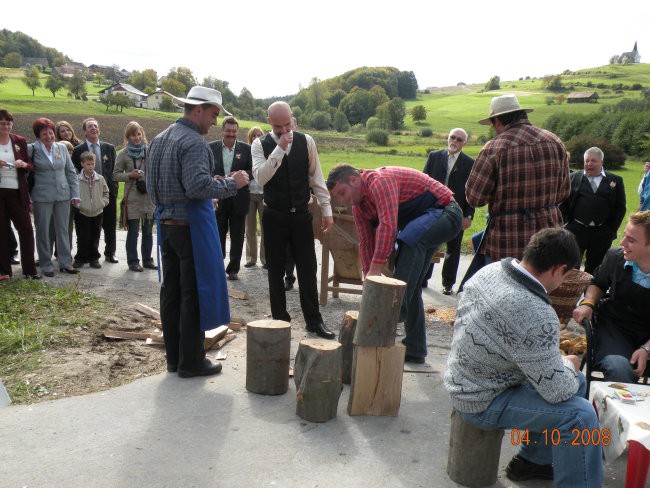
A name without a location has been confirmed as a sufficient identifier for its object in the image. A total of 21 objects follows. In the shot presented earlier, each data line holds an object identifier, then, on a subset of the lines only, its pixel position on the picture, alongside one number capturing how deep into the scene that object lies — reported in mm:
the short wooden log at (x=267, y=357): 4312
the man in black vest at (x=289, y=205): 5379
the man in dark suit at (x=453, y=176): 7547
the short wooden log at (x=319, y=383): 3867
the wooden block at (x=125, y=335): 5484
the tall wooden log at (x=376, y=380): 3965
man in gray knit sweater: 2717
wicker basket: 5238
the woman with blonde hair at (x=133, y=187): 7961
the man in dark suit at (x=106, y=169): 8188
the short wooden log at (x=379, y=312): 3877
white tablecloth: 2781
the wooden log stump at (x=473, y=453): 3117
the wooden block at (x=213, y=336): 5195
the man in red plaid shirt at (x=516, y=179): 4539
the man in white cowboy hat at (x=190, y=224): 4273
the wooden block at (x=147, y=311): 6148
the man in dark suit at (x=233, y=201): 7801
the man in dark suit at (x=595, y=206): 7516
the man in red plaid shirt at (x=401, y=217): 4359
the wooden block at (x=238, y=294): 6976
